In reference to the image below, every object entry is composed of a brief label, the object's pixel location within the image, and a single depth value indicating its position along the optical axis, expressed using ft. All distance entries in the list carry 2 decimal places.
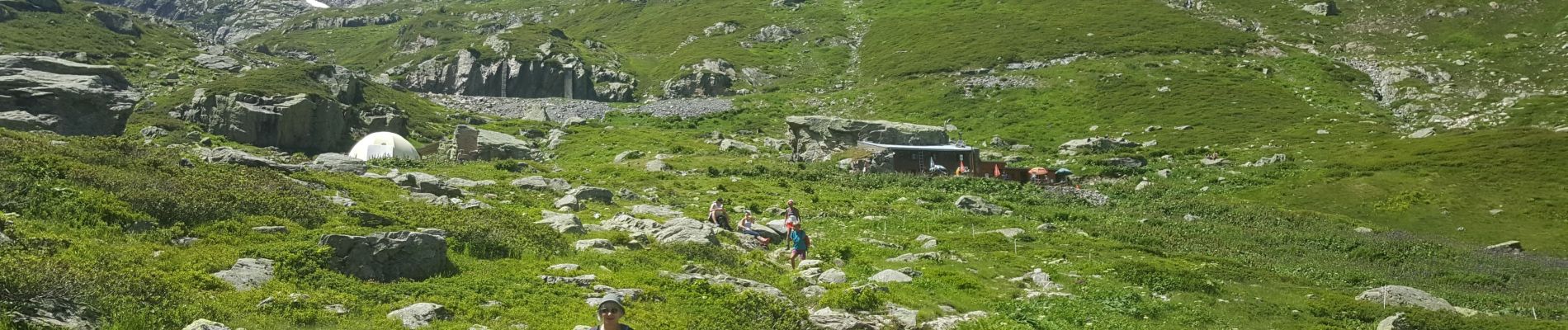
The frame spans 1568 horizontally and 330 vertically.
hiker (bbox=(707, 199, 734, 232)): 94.73
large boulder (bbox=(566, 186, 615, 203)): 113.17
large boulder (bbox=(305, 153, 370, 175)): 127.95
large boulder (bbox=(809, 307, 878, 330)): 54.03
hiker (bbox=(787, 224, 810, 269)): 78.95
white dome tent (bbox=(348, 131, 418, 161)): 194.80
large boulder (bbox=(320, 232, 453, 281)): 53.62
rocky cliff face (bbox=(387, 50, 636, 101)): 428.15
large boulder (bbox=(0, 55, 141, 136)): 160.97
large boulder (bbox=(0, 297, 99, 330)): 35.06
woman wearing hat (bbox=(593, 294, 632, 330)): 34.27
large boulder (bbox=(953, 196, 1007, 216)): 133.59
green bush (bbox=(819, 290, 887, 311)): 58.39
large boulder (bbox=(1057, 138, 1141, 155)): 229.66
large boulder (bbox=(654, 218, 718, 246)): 80.59
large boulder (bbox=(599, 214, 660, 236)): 88.12
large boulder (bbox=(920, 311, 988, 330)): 57.57
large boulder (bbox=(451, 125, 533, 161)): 210.59
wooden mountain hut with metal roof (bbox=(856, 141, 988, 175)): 203.31
